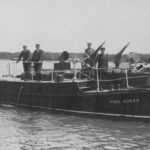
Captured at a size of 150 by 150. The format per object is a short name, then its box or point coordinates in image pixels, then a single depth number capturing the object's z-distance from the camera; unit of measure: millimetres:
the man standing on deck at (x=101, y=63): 18625
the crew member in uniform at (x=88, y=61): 18925
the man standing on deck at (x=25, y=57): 22172
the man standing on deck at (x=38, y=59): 20953
